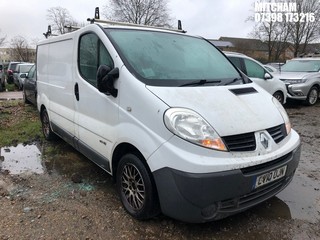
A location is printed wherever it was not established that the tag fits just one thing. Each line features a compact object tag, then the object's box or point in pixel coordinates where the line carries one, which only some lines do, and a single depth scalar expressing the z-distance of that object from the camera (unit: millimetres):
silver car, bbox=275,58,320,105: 10367
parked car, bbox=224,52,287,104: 8664
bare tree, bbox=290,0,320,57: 41969
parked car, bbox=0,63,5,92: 17672
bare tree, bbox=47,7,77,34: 40825
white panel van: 2525
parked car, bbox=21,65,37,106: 9066
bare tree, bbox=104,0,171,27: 37062
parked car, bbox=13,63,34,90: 18172
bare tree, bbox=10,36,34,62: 53812
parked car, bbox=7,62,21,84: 20923
